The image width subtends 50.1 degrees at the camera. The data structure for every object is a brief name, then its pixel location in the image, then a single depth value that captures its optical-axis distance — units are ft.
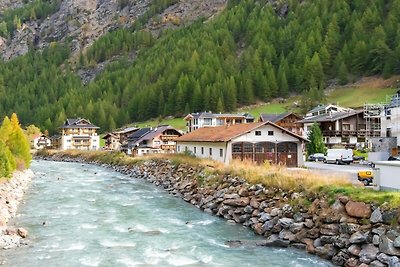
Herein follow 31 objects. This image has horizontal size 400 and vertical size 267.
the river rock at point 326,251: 63.67
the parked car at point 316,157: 178.34
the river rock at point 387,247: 54.75
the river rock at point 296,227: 72.38
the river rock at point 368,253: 56.75
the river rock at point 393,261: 52.94
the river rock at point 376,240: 57.91
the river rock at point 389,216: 58.54
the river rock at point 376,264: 54.85
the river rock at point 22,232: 76.13
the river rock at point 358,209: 63.36
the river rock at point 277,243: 70.90
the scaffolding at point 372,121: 218.81
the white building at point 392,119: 170.60
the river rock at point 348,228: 62.64
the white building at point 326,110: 279.90
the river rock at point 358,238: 59.77
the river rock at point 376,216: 60.48
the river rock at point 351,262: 58.34
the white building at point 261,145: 139.74
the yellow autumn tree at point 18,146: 175.32
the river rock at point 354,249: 59.54
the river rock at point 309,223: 71.13
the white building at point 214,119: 323.78
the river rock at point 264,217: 81.35
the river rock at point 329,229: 65.86
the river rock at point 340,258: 60.80
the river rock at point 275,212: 80.12
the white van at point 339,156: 158.30
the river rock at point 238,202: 92.68
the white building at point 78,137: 402.93
